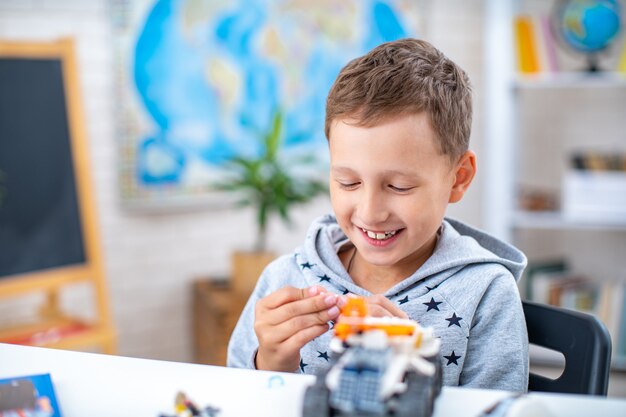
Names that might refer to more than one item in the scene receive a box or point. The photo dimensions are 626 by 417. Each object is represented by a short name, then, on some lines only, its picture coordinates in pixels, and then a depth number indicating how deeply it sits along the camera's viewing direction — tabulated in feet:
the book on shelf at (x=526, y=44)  11.17
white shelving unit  11.23
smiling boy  3.38
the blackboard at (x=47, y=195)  8.00
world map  9.71
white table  2.35
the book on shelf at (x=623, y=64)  10.86
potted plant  9.36
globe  10.66
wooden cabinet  9.01
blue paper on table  2.55
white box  10.64
